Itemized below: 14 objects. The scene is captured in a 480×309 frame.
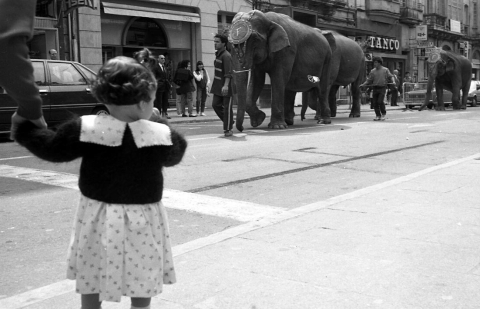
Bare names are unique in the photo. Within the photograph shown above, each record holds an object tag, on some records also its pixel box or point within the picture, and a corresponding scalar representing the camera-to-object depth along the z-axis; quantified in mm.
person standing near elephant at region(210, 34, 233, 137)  12695
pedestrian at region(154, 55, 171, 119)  18344
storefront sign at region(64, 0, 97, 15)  18984
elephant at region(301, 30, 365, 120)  18453
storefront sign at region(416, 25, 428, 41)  45334
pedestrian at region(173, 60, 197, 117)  20594
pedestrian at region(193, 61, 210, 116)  21453
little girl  2639
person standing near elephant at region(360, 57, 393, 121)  18453
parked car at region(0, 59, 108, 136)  13117
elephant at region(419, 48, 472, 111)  25766
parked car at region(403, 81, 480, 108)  28266
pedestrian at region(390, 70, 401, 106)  31056
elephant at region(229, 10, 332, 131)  13789
